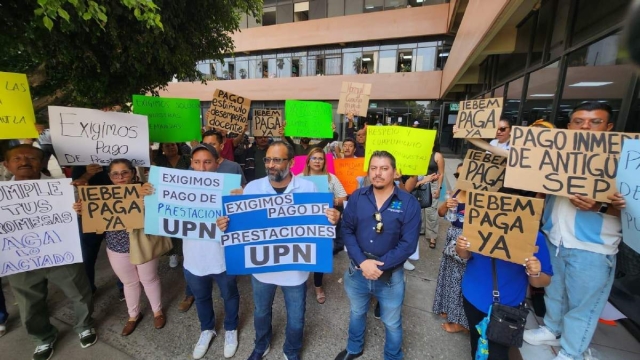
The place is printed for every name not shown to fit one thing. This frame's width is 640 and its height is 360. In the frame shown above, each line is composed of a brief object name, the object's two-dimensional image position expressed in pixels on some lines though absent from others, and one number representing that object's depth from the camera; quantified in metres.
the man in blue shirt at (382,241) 2.18
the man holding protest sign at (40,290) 2.56
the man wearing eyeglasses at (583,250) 2.14
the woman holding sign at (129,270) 2.81
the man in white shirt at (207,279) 2.59
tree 3.76
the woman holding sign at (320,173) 3.45
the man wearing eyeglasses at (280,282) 2.38
